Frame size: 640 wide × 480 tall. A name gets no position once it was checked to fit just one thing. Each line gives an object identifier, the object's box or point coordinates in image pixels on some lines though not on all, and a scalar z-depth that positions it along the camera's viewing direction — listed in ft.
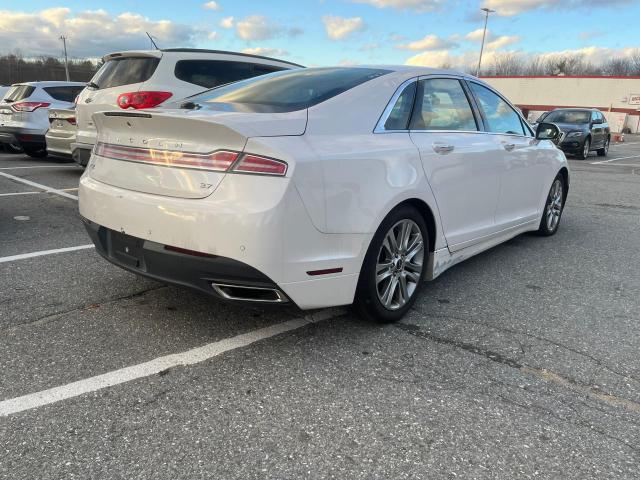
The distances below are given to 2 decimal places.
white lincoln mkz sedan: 8.62
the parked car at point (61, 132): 28.55
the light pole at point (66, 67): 184.03
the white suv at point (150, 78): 22.04
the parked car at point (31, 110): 34.76
